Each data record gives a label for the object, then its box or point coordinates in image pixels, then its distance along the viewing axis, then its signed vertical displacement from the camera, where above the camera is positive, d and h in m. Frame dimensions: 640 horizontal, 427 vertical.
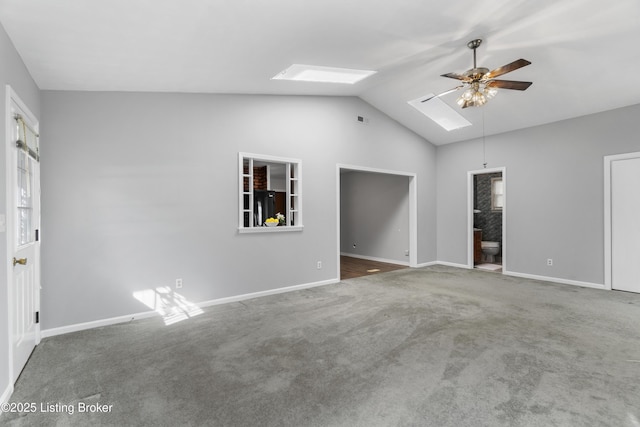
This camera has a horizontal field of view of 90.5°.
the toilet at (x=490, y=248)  7.35 -0.85
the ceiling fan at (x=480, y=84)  3.30 +1.39
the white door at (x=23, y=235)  2.31 -0.19
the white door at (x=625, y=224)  4.62 -0.19
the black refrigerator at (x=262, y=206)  4.71 +0.08
